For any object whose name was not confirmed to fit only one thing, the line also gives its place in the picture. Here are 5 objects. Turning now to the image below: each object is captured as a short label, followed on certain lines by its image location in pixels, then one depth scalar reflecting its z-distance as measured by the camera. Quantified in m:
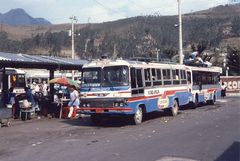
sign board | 57.97
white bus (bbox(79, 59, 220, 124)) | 17.78
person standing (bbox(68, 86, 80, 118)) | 22.39
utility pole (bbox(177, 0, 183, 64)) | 38.15
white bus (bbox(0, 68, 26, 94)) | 42.06
